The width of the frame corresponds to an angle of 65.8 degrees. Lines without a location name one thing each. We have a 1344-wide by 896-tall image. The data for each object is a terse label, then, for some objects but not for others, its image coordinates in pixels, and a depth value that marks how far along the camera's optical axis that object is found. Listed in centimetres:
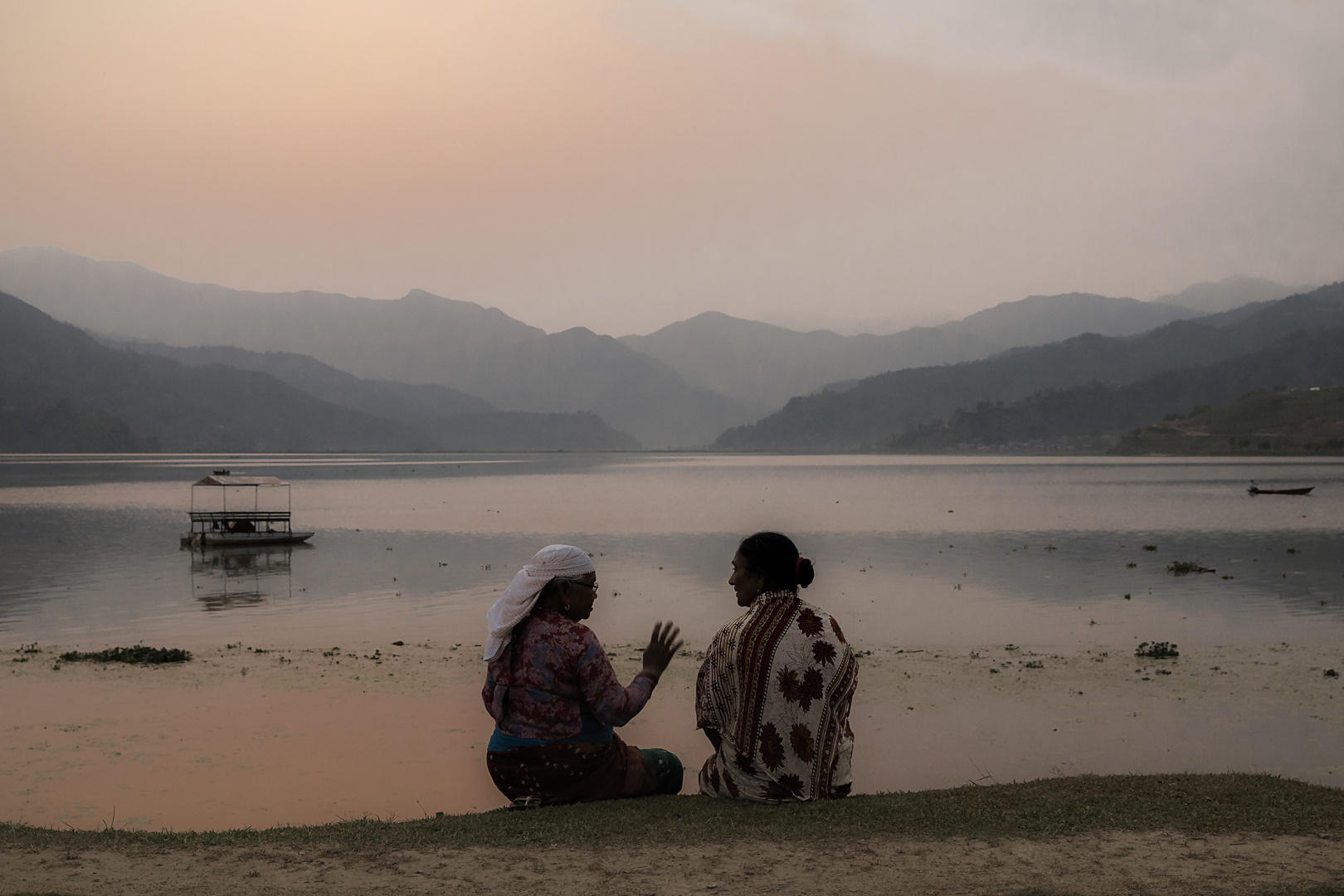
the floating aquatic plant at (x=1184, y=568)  3325
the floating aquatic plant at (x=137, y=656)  1802
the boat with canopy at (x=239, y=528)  4472
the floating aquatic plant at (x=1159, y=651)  1867
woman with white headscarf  745
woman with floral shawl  754
